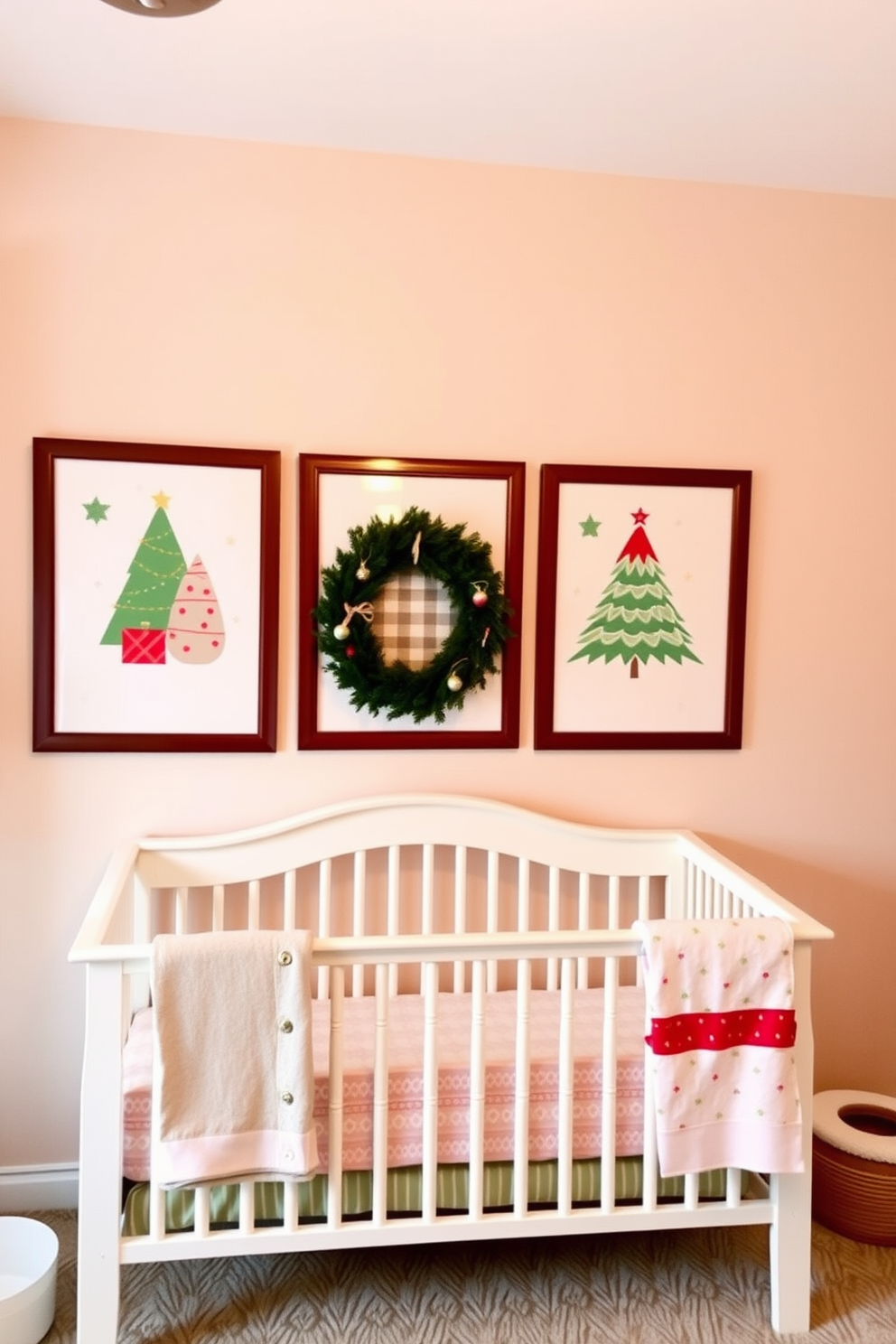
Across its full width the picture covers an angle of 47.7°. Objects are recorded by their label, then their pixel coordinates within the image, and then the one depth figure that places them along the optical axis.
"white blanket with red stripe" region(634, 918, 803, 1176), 1.80
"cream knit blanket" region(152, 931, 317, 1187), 1.71
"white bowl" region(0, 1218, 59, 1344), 1.76
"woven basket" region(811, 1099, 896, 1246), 2.15
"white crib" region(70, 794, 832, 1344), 1.76
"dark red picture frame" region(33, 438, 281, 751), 2.21
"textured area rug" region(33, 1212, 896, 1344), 1.87
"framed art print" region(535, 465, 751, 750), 2.41
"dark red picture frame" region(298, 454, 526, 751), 2.31
